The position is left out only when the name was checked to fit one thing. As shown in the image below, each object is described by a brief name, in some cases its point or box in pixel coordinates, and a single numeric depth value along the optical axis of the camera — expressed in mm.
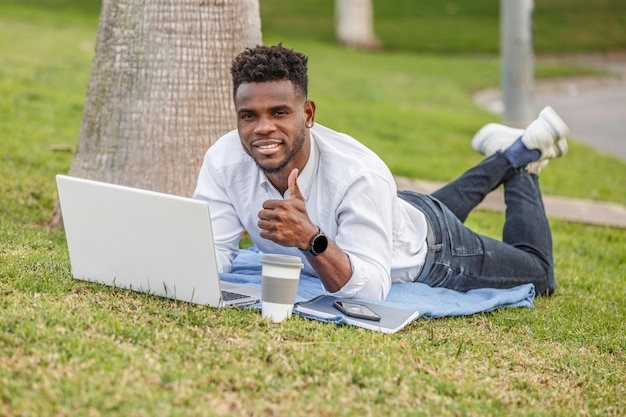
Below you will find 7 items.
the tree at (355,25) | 39758
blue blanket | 7620
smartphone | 6934
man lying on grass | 6869
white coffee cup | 6535
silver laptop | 6378
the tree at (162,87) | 9730
